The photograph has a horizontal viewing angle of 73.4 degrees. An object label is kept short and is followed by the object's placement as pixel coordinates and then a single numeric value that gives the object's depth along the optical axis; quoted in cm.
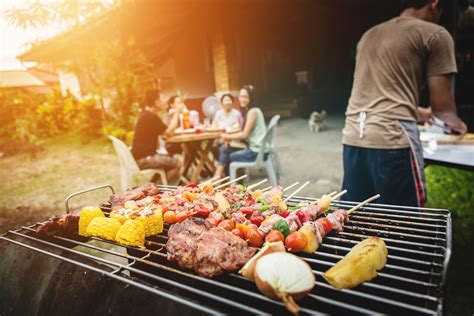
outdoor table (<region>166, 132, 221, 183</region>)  679
